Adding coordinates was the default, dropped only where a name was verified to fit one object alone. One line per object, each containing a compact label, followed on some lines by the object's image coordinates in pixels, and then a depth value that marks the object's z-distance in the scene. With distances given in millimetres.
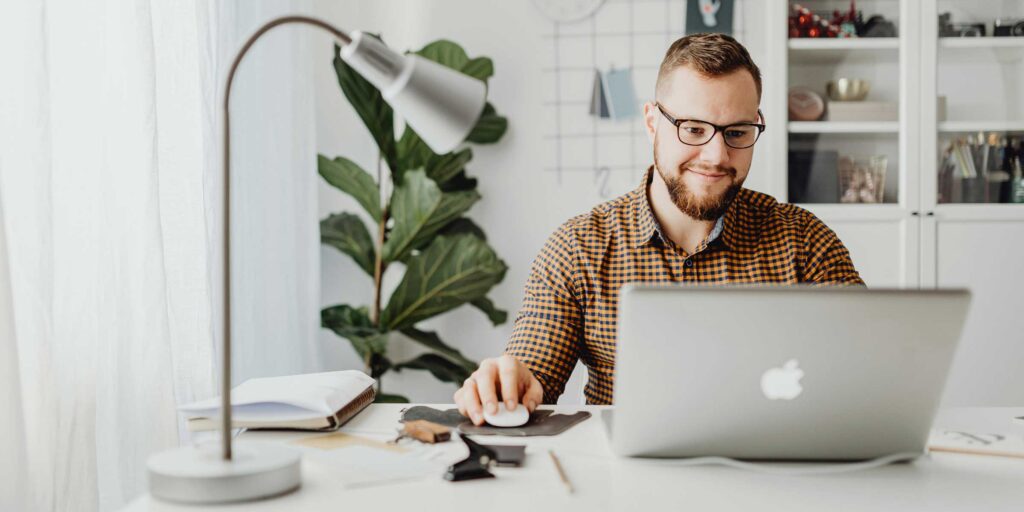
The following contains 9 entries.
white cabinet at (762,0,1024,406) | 2926
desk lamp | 899
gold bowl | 3010
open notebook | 1187
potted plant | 2803
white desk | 908
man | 1721
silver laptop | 912
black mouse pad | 1204
